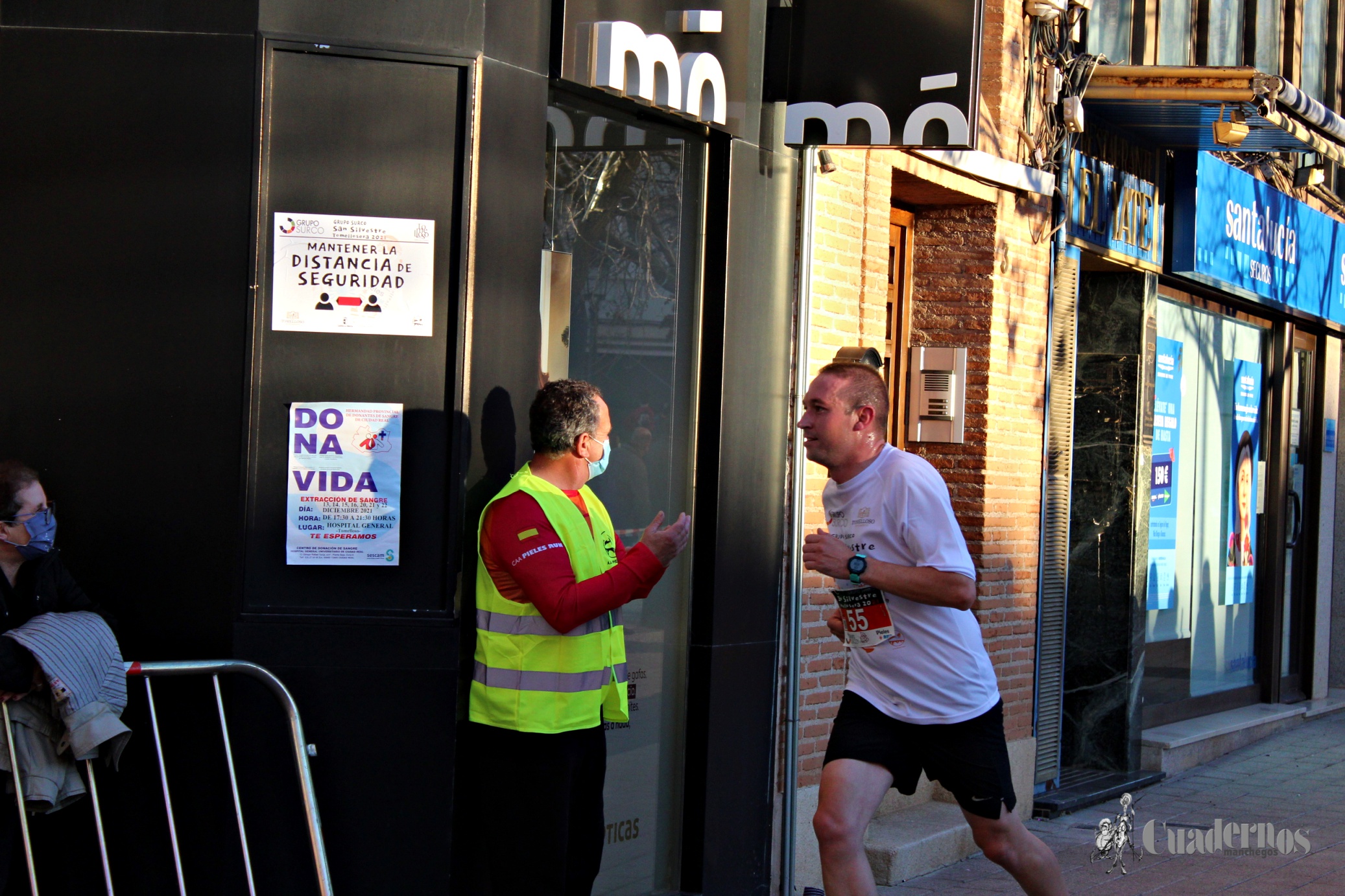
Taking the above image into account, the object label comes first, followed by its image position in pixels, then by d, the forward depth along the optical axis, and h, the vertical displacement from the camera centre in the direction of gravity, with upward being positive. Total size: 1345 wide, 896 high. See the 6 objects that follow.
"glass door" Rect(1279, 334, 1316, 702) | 13.31 -0.61
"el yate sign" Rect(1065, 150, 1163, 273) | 9.01 +1.48
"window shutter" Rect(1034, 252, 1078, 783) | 8.92 -0.42
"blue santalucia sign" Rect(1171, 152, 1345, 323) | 10.13 +1.62
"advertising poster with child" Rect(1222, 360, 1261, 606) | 12.28 -0.21
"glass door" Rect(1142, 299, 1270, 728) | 10.81 -0.46
